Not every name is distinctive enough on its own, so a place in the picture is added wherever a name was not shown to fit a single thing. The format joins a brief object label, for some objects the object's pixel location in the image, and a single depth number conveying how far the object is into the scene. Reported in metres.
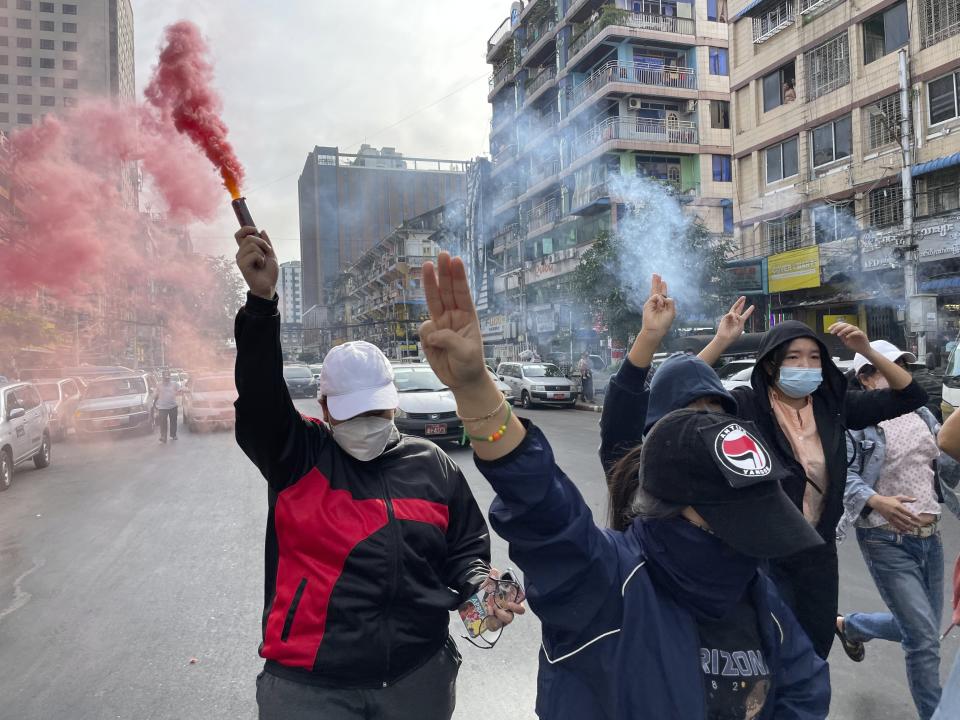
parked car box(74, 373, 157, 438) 17.44
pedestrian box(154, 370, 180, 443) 15.60
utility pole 18.27
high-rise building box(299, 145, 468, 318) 88.56
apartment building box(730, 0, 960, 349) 18.45
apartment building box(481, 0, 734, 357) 32.94
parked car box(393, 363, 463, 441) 12.30
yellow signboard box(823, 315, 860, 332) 21.45
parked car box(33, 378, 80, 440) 17.06
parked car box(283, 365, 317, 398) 26.09
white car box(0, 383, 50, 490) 10.30
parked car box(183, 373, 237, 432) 17.83
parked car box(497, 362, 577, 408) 22.31
